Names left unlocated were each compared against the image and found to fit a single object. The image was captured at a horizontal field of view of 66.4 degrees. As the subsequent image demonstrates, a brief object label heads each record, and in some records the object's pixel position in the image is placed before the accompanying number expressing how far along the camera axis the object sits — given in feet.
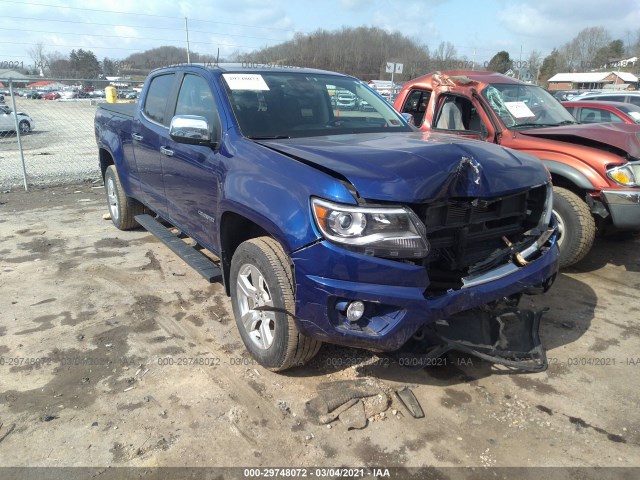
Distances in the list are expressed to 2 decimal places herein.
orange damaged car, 14.84
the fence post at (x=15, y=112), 27.65
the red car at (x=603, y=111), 30.63
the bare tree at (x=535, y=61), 173.94
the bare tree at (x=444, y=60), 98.90
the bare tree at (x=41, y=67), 75.63
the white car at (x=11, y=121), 64.85
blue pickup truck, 8.07
